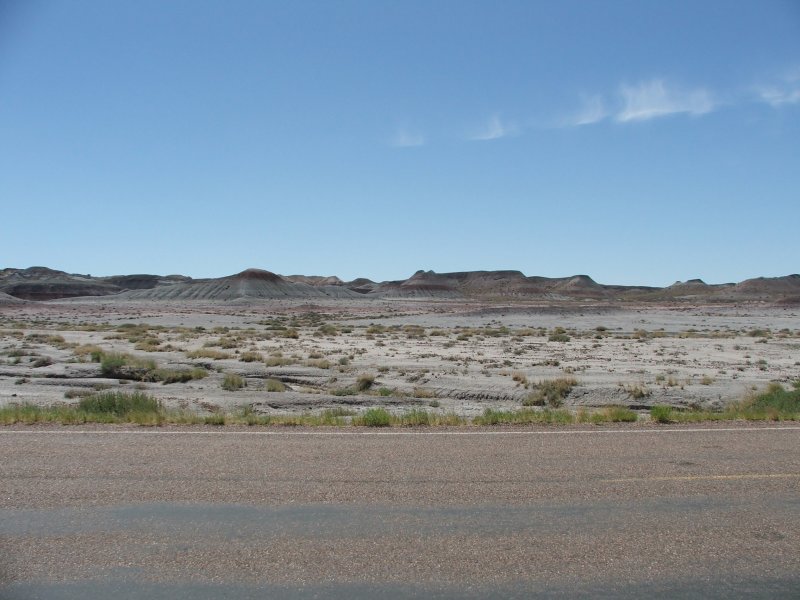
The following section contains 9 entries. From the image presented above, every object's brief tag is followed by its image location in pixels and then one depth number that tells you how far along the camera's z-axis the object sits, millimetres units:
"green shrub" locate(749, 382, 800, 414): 13390
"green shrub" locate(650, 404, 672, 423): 11617
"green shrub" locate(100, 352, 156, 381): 23375
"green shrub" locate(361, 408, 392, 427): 11266
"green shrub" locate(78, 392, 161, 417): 13024
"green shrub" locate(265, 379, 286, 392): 21406
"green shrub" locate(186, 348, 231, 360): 30047
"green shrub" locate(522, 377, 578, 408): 18578
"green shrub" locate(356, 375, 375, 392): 21516
